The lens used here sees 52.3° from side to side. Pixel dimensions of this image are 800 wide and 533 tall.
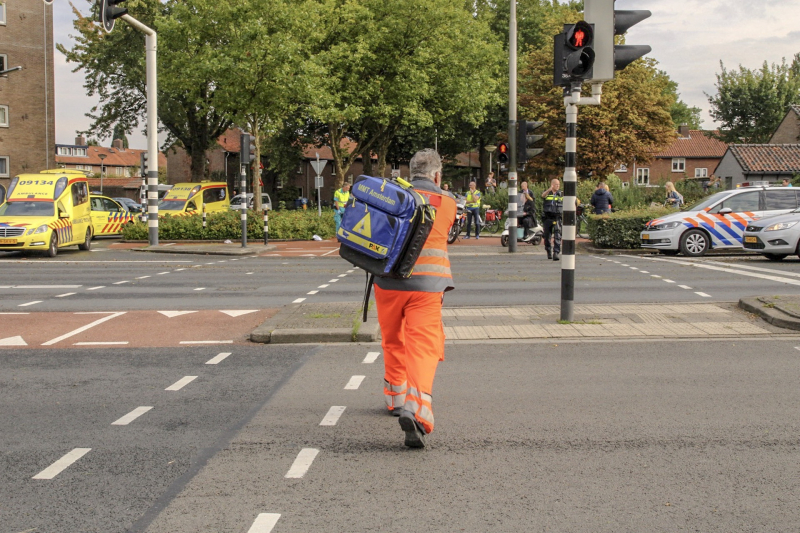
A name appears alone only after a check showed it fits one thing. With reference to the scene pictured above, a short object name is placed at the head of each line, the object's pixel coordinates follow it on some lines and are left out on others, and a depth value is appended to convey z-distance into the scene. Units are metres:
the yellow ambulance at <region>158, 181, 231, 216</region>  31.51
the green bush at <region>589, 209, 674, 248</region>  21.78
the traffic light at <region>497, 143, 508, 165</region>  21.41
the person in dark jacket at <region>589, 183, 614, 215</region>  24.17
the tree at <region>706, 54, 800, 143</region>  53.44
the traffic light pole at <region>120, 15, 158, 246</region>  22.97
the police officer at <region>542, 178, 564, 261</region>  18.16
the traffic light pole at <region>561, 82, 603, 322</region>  9.06
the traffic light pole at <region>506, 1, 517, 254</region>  21.00
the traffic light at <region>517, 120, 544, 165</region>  19.95
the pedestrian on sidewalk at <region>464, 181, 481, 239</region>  26.67
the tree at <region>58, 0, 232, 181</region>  37.78
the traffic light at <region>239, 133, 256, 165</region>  22.20
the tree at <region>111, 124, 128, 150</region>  41.56
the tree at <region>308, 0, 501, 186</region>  37.00
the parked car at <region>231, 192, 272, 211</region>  51.59
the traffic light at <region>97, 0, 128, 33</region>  15.91
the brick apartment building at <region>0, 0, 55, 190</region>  45.66
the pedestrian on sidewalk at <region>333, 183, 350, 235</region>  24.47
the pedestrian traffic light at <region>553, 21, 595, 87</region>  8.74
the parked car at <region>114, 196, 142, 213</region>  38.16
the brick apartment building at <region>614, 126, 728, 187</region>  82.19
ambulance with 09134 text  20.59
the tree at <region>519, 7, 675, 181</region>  45.81
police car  19.94
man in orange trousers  4.78
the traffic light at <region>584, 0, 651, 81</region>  8.98
